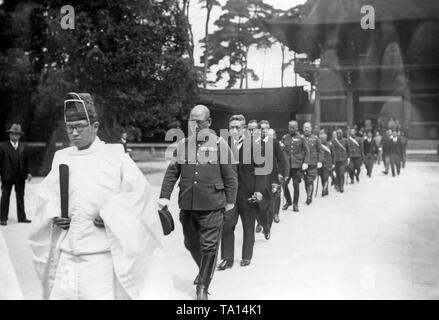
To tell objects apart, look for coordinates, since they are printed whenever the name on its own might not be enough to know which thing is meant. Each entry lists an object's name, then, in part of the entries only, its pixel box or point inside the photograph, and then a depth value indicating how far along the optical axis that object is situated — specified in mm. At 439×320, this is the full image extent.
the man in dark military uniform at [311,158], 11445
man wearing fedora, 8820
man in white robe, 2963
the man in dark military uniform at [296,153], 10820
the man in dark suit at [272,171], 6969
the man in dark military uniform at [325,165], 12703
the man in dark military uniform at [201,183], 4719
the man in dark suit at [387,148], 16286
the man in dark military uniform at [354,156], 14961
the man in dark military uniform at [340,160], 13328
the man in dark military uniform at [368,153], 16969
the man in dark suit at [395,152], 16250
